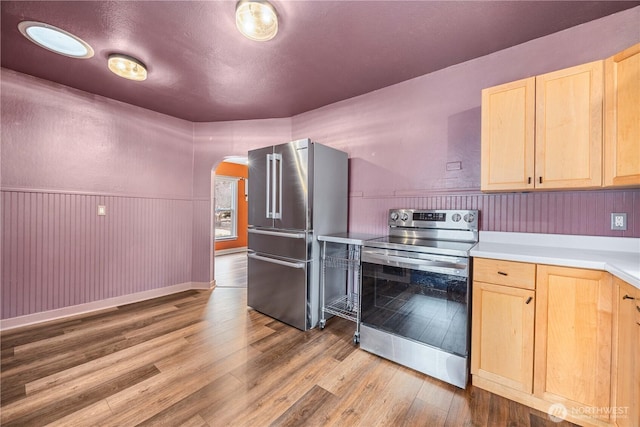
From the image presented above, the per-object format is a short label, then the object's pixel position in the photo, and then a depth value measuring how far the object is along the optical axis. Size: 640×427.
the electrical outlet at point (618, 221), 1.66
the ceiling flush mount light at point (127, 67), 2.19
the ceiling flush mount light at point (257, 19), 1.58
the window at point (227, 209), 6.59
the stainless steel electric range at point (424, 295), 1.71
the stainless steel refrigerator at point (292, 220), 2.49
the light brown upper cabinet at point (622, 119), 1.42
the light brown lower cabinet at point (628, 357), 1.13
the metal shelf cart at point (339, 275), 2.57
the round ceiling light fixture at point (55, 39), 1.86
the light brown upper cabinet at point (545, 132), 1.57
